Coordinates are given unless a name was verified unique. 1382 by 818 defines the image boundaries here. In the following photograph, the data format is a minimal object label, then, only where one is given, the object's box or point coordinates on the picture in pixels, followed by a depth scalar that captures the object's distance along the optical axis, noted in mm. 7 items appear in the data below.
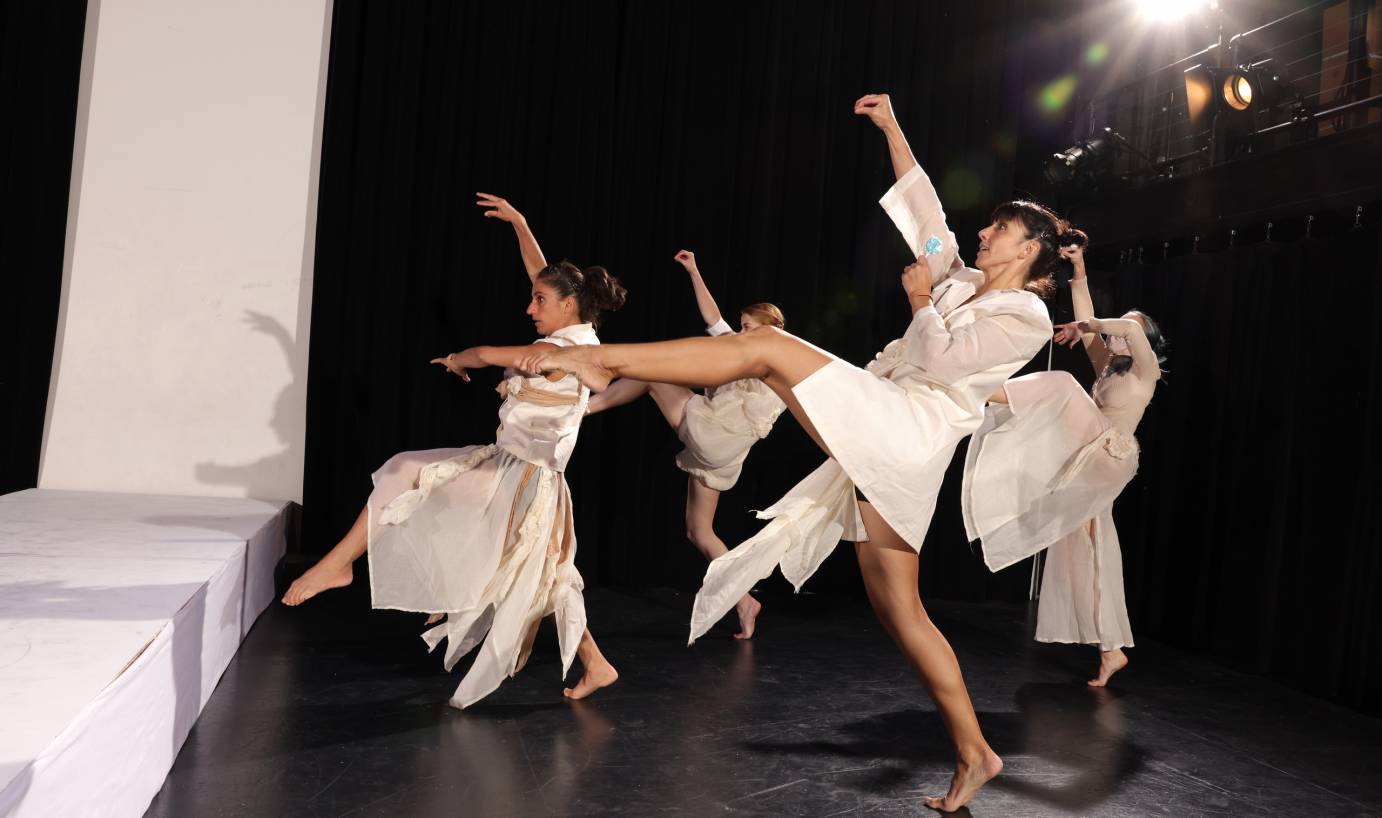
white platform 1612
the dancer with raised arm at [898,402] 2244
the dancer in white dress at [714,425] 4145
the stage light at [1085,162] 5113
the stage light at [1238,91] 4289
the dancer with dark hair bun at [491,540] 3014
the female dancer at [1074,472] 3209
